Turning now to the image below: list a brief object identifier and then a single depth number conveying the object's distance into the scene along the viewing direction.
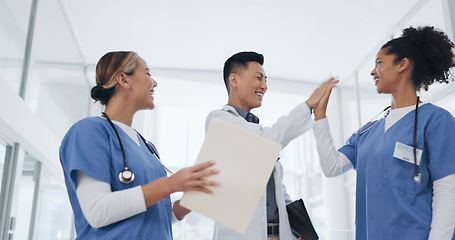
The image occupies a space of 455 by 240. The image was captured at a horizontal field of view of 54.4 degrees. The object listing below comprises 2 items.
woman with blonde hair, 1.17
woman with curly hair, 1.49
